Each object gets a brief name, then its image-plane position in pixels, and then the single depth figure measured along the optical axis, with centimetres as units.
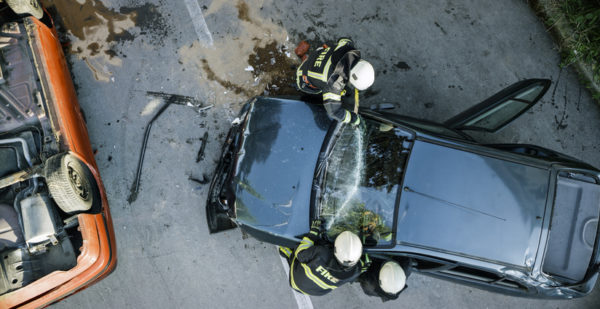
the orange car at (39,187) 347
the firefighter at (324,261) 315
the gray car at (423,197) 317
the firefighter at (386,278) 328
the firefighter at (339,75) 333
